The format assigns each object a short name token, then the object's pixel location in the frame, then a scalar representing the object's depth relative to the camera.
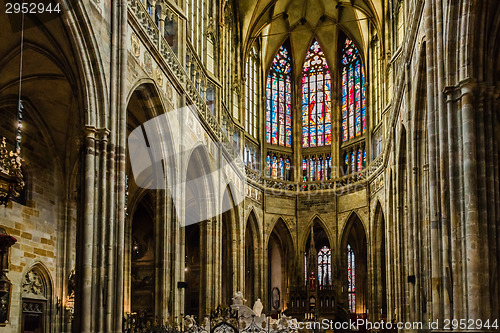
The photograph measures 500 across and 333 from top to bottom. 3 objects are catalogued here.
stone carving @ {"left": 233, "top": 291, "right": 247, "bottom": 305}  19.25
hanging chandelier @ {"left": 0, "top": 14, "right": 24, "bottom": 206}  13.00
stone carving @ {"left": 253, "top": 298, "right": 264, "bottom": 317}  18.98
